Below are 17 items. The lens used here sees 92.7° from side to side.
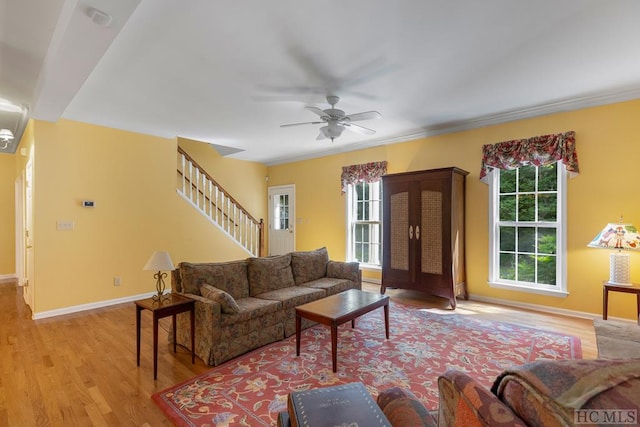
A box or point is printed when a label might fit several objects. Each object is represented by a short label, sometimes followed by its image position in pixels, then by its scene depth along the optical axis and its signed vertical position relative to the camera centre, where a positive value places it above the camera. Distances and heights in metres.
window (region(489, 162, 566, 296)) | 3.96 -0.21
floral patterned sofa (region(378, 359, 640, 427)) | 0.52 -0.35
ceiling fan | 3.27 +1.06
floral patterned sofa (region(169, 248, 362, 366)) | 2.70 -0.92
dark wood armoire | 4.27 -0.28
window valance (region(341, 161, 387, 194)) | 5.55 +0.76
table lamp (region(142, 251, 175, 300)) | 2.59 -0.44
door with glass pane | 7.07 -0.15
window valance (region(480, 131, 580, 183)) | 3.77 +0.80
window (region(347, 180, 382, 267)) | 5.75 -0.19
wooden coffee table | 2.56 -0.88
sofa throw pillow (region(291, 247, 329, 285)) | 4.09 -0.73
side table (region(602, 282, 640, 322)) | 3.12 -0.80
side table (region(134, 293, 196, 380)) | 2.45 -0.81
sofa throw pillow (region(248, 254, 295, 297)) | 3.53 -0.74
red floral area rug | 2.10 -1.32
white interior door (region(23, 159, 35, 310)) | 4.04 -0.27
